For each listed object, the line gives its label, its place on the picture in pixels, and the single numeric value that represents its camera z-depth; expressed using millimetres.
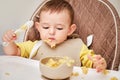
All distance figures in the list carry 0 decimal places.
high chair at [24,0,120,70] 1029
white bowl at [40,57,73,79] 696
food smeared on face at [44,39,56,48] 937
